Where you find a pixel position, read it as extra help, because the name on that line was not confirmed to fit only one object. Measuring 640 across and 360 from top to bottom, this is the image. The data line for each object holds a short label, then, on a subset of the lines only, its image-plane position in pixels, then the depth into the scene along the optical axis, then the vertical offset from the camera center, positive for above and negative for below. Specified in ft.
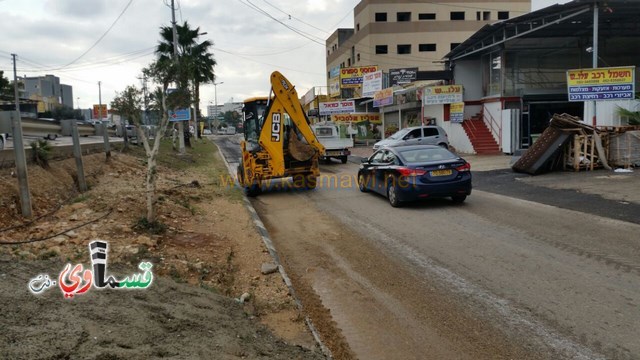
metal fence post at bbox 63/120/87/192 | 35.91 -1.14
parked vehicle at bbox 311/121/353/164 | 82.94 -1.20
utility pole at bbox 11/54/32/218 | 25.68 -1.46
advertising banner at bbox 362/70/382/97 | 128.29 +13.15
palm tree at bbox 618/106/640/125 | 62.34 +1.39
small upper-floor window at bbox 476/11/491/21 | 233.25 +53.59
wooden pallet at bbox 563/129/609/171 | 55.98 -2.76
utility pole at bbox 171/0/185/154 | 94.59 +2.48
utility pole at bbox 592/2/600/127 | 65.26 +11.32
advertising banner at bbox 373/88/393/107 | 114.93 +8.40
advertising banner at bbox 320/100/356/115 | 128.57 +7.07
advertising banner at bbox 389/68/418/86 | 144.87 +16.34
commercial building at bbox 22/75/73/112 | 303.38 +34.93
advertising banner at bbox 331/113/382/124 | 126.00 +4.20
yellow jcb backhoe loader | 46.47 -0.96
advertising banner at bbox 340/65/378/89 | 148.25 +17.48
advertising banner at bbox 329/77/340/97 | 197.92 +20.21
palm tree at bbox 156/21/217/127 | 127.13 +24.24
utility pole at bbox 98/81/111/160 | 50.11 -0.08
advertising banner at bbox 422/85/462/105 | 99.14 +7.37
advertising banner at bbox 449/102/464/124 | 96.60 +3.65
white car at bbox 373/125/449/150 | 87.69 -0.76
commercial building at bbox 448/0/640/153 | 87.76 +12.41
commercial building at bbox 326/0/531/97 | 220.84 +46.50
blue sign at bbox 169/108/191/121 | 82.79 +4.08
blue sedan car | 36.91 -3.21
